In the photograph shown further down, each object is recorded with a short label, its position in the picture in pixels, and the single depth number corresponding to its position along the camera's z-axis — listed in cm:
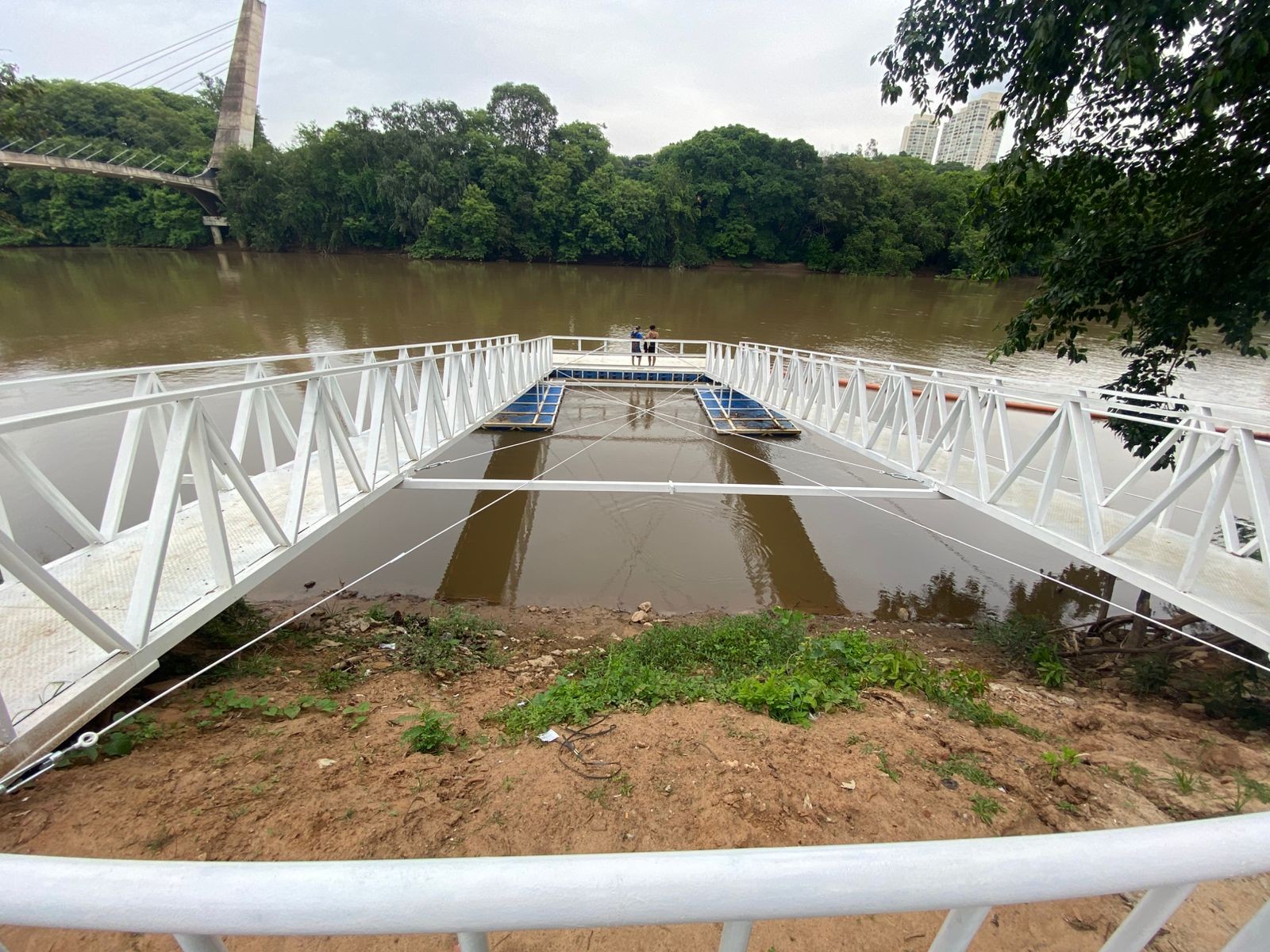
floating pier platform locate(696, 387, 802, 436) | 1129
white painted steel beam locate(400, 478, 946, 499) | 570
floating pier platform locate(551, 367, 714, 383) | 1430
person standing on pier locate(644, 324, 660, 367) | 1441
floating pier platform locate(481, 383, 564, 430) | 1073
